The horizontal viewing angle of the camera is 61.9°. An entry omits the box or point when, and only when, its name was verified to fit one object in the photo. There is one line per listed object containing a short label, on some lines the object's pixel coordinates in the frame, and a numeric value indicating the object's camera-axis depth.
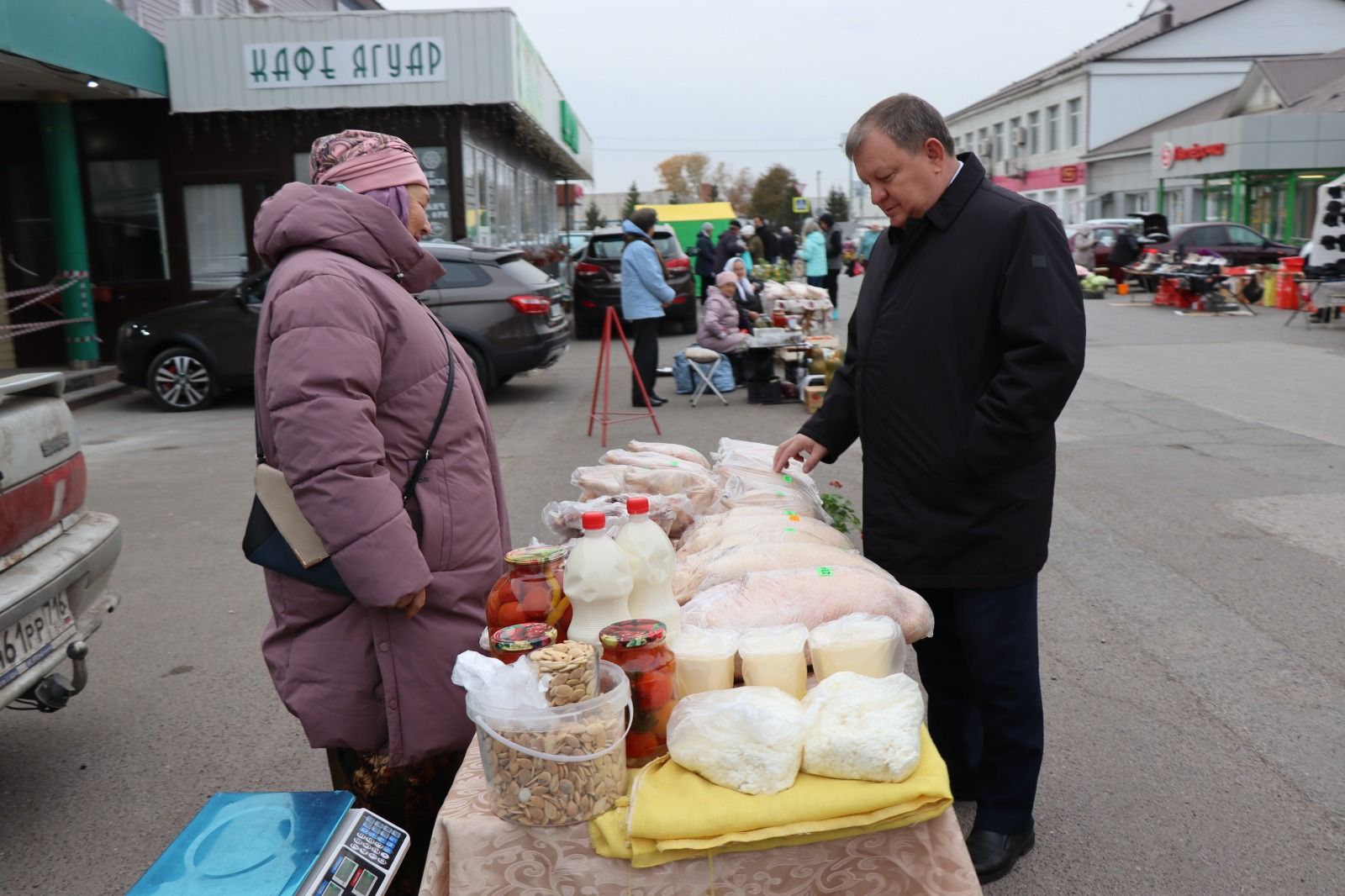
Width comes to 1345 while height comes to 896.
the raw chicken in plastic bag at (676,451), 4.77
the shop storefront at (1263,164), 30.66
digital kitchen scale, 2.04
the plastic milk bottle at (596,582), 2.40
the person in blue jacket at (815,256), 19.08
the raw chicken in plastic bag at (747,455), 4.41
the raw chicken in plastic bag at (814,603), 2.81
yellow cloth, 2.09
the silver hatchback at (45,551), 3.60
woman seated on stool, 12.45
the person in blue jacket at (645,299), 11.67
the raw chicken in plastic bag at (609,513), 3.97
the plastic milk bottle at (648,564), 2.54
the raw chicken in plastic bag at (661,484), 4.37
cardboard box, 11.35
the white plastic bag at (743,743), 2.16
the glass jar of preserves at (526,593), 2.48
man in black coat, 2.77
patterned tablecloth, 2.13
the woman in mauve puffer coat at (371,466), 2.38
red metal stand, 10.25
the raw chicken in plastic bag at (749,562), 3.17
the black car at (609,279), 18.73
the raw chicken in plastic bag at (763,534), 3.43
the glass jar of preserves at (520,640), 2.23
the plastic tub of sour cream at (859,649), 2.51
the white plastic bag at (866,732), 2.15
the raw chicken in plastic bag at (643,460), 4.57
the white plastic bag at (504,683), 2.08
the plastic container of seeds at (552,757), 2.07
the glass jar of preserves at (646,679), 2.31
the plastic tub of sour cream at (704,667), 2.45
